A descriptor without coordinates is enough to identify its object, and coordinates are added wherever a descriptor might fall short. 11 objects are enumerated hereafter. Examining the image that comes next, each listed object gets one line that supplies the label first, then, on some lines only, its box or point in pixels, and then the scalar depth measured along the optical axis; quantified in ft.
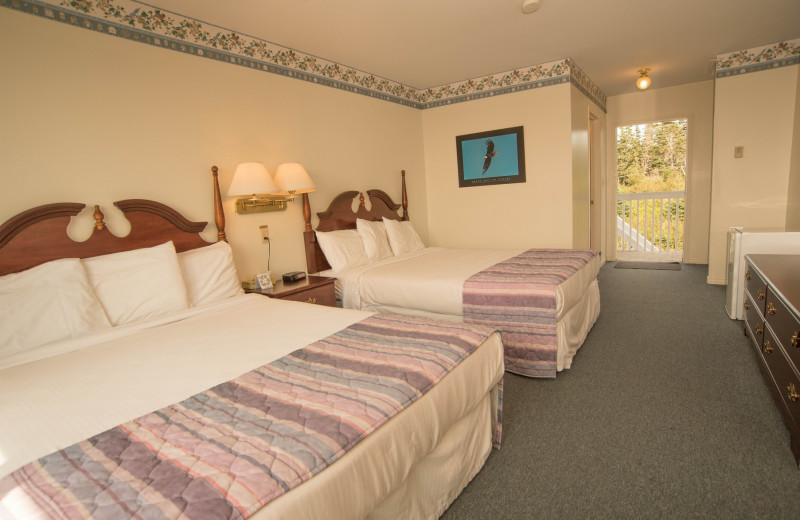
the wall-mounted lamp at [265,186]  8.82
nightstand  9.05
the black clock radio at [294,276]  9.97
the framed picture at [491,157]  14.40
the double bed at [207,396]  2.85
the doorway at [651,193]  20.45
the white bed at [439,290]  8.77
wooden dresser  5.55
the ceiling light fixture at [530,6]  8.71
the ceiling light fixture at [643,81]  14.41
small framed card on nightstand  9.30
